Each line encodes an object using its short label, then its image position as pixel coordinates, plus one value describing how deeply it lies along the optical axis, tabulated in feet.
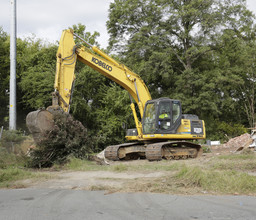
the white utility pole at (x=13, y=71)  58.23
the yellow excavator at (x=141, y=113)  43.96
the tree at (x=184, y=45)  86.94
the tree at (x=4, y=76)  108.47
